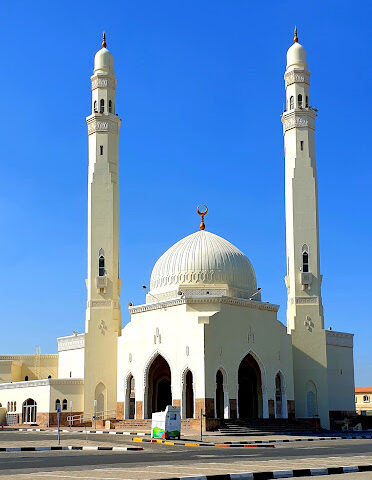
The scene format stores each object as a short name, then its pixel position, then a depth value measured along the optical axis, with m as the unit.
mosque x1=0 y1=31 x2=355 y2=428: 38.78
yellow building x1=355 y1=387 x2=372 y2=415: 77.12
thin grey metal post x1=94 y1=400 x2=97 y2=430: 38.66
